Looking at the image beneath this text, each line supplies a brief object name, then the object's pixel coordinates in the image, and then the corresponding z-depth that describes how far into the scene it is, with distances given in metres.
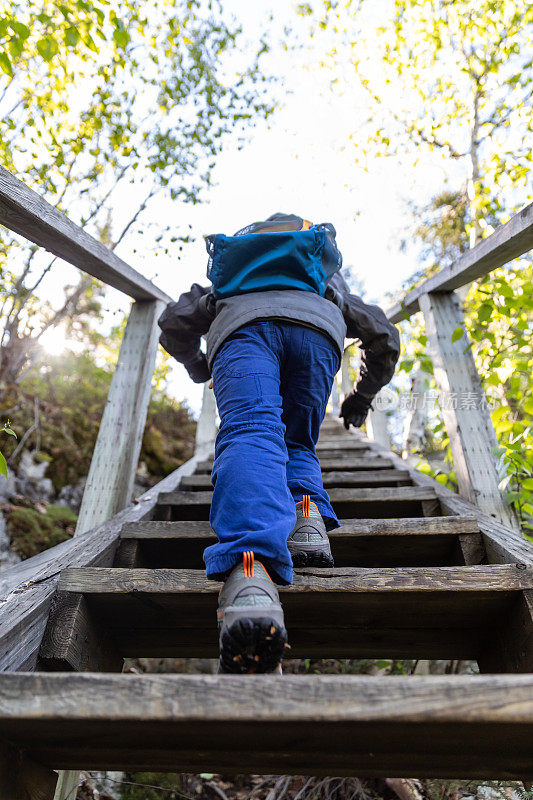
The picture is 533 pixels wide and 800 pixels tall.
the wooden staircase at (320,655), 0.80
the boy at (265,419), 1.07
